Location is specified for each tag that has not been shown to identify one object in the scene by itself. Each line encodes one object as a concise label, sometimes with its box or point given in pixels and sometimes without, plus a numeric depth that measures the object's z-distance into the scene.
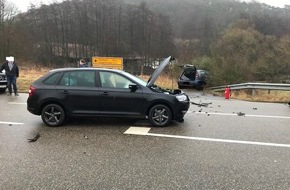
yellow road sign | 24.03
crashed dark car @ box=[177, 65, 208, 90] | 24.08
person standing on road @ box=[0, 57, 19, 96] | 14.84
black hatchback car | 8.63
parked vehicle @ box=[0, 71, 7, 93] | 15.92
